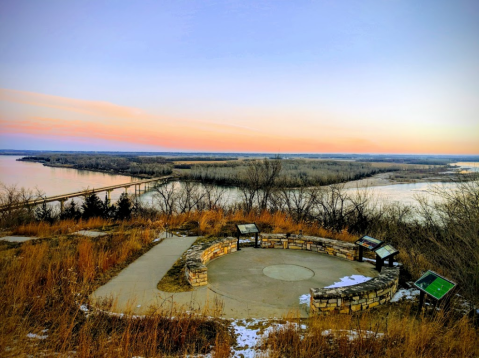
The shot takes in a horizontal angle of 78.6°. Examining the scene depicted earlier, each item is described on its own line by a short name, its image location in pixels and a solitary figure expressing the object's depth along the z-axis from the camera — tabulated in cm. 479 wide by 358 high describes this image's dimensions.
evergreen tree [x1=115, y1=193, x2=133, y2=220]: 1932
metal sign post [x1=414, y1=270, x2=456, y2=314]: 446
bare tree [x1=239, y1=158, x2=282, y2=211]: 2002
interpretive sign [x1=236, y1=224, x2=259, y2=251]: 806
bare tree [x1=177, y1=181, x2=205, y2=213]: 2374
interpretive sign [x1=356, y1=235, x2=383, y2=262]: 686
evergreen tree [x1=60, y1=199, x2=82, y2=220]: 1787
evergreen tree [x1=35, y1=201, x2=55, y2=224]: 1600
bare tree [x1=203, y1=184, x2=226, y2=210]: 2532
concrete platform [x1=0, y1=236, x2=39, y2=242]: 943
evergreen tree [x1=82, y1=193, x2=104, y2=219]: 1809
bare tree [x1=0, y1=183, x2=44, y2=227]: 1323
